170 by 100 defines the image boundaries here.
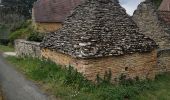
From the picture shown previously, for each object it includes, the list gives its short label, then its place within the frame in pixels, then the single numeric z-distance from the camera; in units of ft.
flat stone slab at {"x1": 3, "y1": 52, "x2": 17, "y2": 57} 49.91
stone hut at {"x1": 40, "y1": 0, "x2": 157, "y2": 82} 25.04
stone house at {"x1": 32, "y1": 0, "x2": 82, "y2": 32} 62.18
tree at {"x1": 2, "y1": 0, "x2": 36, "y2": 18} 101.36
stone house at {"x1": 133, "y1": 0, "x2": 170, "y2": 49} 37.21
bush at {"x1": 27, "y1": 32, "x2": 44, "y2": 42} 50.82
